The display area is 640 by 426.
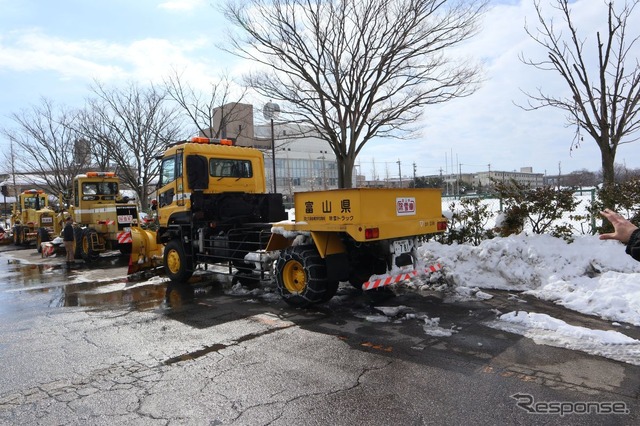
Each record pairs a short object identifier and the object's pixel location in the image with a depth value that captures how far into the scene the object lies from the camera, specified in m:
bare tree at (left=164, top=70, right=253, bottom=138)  21.86
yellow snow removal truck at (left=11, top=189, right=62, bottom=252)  21.42
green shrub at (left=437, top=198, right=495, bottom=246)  10.40
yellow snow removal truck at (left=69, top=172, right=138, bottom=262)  15.46
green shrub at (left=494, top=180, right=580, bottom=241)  9.32
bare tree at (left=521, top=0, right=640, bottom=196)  9.95
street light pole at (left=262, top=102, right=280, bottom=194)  16.23
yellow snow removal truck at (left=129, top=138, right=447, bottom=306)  6.57
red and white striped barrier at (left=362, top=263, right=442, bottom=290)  6.50
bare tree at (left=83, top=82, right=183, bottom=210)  23.67
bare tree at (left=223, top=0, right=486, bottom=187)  14.00
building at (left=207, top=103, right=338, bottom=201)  83.19
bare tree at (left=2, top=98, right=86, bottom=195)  27.03
